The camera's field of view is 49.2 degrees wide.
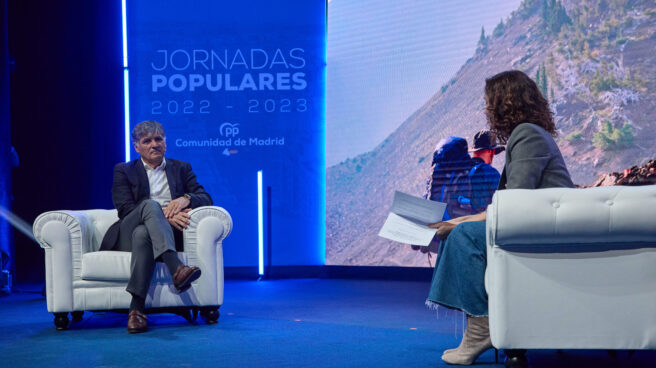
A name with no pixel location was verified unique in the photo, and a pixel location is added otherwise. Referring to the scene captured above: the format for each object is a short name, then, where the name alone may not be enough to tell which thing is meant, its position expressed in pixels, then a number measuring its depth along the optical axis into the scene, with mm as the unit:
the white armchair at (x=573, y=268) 2088
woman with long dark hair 2320
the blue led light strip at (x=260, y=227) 6190
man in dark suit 3330
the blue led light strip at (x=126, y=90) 6266
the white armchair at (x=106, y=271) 3428
